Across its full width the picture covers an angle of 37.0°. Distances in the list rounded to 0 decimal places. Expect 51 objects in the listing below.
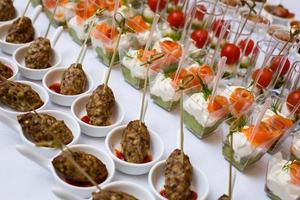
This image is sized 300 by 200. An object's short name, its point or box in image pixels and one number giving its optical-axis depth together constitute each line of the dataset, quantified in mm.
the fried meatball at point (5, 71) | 529
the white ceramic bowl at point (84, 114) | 489
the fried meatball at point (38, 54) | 559
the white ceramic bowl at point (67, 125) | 445
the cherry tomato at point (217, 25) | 688
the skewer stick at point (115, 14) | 574
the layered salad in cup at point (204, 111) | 511
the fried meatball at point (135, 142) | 457
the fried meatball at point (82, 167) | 415
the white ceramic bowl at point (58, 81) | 523
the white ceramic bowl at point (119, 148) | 453
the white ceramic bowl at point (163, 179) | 448
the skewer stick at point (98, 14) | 542
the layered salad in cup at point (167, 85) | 543
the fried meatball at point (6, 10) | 644
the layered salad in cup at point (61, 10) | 652
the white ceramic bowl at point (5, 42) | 593
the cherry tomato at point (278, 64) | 616
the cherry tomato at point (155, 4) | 738
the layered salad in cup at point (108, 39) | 601
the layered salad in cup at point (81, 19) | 636
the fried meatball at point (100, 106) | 494
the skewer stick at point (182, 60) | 513
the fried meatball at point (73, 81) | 529
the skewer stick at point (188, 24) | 664
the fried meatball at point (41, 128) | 451
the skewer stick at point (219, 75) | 475
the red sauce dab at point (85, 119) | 505
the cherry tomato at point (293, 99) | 564
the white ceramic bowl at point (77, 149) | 406
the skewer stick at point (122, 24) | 511
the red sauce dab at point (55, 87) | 545
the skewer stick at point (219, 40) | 612
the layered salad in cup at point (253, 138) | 480
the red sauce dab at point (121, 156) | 469
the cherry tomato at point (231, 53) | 639
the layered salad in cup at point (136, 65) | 571
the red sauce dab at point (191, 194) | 438
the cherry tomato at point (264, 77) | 606
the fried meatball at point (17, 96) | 483
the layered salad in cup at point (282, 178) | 448
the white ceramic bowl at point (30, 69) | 553
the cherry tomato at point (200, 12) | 713
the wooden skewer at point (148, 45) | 475
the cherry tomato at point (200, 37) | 671
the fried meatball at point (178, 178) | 423
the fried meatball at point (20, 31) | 601
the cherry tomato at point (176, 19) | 701
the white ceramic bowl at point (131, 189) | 420
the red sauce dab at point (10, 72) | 538
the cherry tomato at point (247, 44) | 666
